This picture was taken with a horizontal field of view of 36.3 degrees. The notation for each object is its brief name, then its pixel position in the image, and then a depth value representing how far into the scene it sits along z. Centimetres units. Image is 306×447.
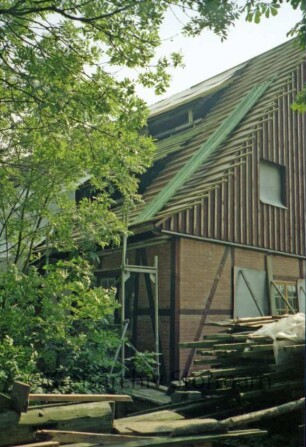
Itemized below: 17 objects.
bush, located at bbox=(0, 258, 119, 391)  672
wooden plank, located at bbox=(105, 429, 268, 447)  554
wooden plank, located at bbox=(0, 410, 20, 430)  521
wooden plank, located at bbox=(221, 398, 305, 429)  634
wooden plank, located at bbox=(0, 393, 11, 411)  537
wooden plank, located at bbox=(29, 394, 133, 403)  554
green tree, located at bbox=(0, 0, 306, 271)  659
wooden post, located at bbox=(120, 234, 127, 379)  999
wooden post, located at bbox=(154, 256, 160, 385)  1054
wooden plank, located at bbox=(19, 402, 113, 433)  539
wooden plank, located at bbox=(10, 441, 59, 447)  502
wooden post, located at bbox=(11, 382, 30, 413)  523
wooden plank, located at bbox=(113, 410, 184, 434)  594
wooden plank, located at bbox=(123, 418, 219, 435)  592
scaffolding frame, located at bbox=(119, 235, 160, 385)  1030
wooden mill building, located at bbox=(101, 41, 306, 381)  1133
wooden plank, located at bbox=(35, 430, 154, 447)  533
